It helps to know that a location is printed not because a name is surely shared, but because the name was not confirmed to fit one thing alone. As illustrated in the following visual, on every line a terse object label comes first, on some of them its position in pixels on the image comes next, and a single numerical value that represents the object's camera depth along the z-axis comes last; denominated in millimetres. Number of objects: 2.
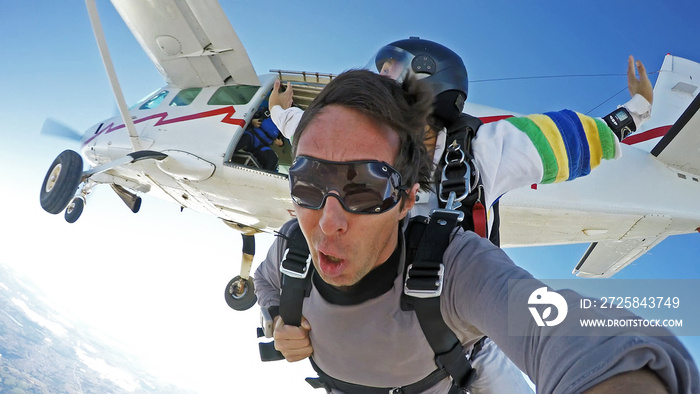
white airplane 5586
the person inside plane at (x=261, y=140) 6691
